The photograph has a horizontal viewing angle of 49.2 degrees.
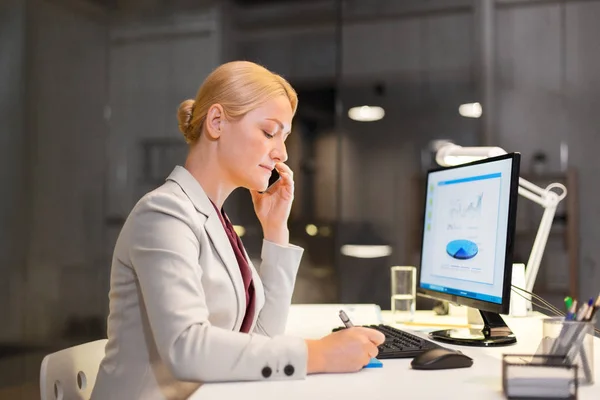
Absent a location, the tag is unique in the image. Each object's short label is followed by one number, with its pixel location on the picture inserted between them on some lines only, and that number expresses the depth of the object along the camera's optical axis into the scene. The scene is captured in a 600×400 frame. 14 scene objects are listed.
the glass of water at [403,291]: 1.95
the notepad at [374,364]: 1.13
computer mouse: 1.10
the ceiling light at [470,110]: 3.58
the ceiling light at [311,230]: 3.76
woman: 1.00
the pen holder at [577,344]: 0.98
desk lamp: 1.93
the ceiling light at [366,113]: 3.71
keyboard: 1.21
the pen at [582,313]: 1.00
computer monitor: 1.31
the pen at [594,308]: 1.00
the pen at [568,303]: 1.05
